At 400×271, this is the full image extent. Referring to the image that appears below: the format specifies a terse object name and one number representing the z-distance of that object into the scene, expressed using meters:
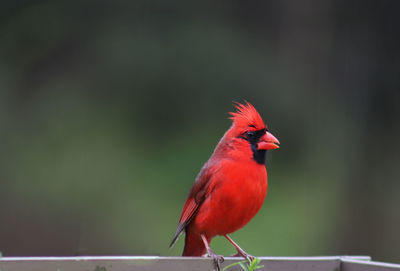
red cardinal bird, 5.27
